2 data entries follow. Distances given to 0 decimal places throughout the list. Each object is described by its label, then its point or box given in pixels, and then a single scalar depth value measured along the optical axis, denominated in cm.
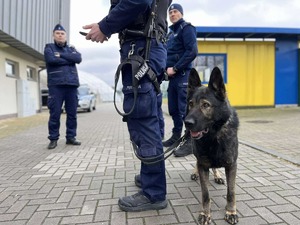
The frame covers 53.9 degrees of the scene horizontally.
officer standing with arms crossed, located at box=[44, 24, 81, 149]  601
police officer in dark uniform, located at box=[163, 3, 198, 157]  485
